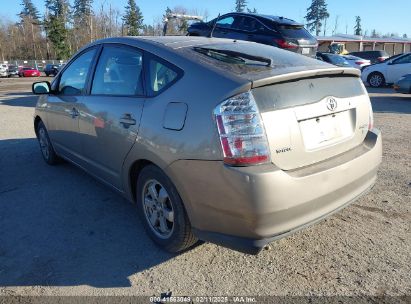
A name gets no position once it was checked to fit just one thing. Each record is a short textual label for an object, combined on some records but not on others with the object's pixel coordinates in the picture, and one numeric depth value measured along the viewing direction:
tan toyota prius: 2.34
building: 64.83
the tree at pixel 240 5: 110.38
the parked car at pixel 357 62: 23.04
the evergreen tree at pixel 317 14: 104.50
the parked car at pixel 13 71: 47.90
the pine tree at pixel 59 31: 66.00
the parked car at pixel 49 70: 46.37
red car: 48.50
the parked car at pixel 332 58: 19.87
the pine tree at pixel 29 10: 90.81
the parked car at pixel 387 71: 15.65
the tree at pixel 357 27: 122.64
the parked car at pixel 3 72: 46.08
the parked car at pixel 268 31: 9.98
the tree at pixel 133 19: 67.66
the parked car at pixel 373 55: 31.54
